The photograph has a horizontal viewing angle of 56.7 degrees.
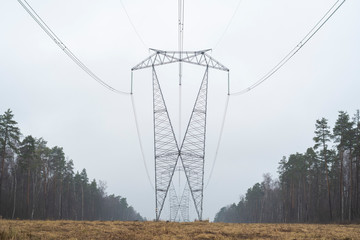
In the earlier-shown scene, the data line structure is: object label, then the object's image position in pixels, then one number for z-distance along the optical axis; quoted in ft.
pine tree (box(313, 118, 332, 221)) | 174.16
